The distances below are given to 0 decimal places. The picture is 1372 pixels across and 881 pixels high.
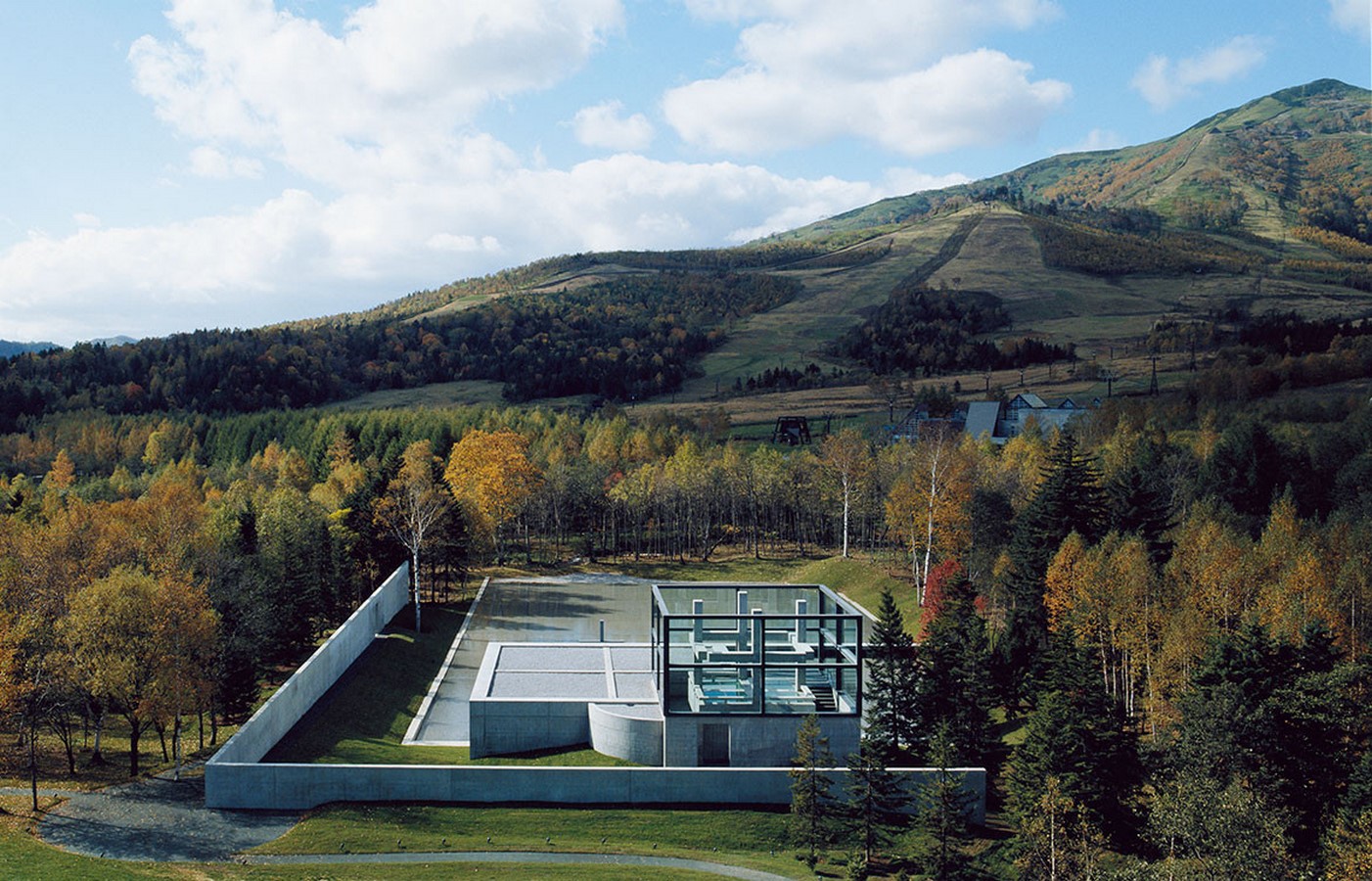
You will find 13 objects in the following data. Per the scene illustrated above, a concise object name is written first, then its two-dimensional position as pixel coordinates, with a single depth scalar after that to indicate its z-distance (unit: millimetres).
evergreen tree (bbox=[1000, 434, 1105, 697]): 49188
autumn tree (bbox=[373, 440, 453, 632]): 61250
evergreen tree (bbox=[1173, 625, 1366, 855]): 30844
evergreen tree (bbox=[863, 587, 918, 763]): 39031
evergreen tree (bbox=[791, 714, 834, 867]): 33844
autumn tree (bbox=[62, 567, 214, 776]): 36656
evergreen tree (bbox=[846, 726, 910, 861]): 33812
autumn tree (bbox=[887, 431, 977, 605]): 60594
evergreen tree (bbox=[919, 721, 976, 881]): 31609
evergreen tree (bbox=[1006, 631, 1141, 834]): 32219
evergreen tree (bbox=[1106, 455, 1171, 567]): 50219
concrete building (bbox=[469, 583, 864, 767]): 40188
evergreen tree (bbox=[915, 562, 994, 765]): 38500
